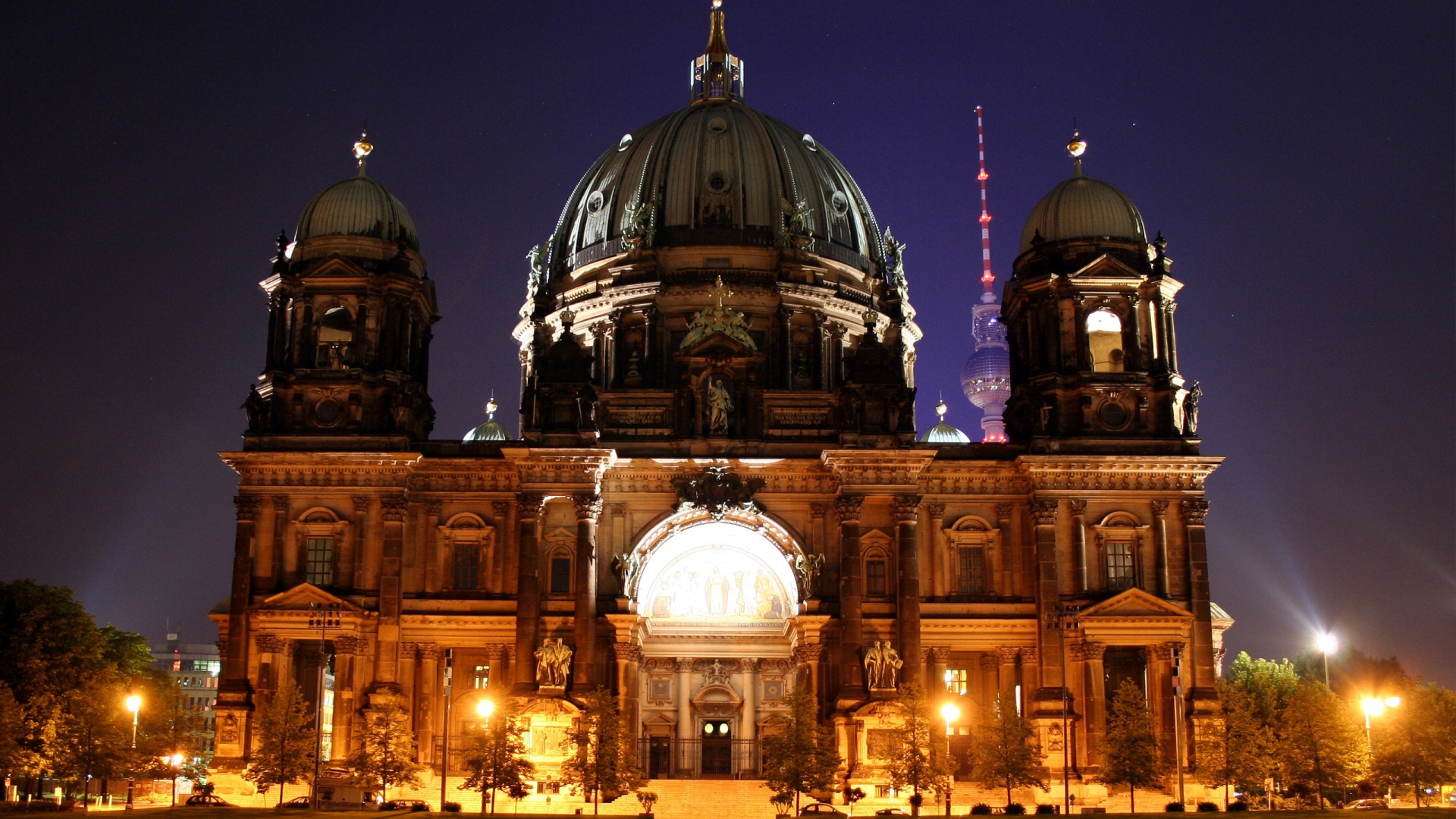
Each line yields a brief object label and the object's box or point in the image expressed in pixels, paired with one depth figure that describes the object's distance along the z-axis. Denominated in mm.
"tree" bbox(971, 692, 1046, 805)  61031
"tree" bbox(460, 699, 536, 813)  60406
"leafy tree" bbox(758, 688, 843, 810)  60438
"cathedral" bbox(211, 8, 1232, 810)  68312
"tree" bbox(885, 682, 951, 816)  60469
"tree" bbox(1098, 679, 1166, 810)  61844
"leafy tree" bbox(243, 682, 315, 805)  60906
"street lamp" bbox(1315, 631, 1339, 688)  73250
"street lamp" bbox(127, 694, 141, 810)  61906
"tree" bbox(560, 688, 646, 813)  61438
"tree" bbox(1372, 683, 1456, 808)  62000
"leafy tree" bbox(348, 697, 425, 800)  61375
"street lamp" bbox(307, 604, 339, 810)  67088
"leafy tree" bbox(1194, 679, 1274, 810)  62594
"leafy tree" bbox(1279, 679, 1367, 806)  62219
